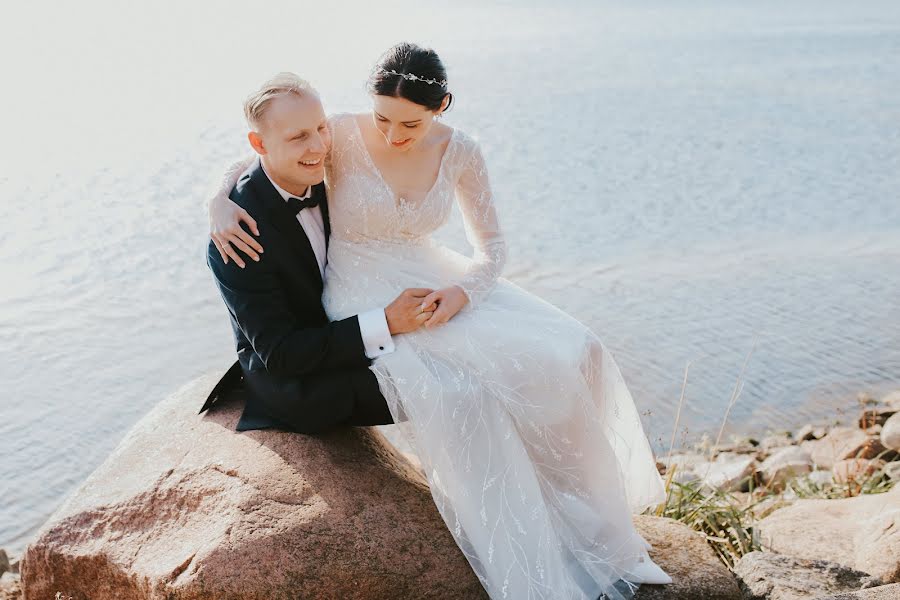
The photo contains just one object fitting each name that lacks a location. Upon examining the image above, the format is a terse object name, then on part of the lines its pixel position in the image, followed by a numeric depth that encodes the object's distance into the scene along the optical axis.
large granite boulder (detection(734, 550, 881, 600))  3.79
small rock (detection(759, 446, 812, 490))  6.25
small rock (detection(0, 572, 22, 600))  4.70
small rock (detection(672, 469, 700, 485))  6.17
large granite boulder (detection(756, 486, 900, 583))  4.23
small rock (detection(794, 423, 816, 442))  6.91
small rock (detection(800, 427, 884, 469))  6.48
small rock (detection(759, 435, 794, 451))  6.83
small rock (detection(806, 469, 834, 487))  6.17
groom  3.57
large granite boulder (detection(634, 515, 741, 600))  3.68
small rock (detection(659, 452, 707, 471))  6.45
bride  3.52
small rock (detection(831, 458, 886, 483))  6.02
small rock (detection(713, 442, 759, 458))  6.75
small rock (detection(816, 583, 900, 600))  3.12
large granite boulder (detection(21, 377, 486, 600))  3.32
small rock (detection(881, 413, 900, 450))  6.42
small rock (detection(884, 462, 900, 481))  5.97
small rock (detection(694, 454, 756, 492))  6.23
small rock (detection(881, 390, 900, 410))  7.16
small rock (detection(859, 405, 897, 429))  6.91
